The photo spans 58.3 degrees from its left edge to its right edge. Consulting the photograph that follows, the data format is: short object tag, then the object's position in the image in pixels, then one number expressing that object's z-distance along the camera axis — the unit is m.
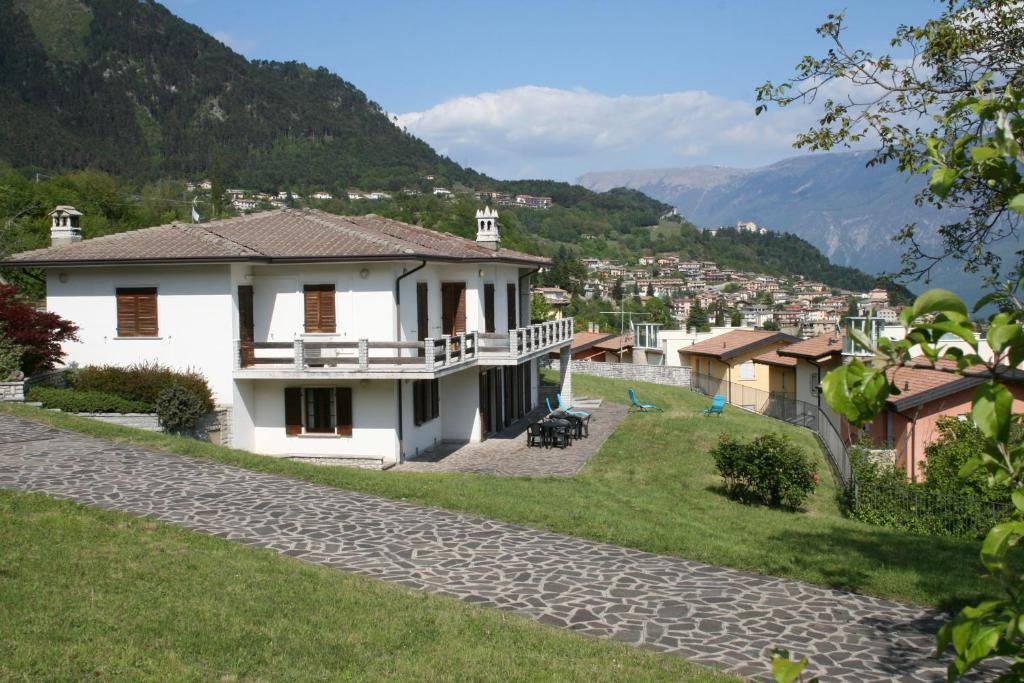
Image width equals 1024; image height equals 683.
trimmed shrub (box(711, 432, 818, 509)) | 19.11
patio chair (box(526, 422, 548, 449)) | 25.78
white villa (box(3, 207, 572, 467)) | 22.22
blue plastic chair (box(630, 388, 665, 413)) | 35.62
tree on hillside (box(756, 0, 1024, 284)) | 12.63
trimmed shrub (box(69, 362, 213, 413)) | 21.77
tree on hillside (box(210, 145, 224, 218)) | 81.06
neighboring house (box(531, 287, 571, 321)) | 89.25
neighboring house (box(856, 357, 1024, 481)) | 25.23
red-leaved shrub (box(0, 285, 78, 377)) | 21.83
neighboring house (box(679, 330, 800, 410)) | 50.56
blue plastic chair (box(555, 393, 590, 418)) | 28.50
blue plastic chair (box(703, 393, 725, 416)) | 37.06
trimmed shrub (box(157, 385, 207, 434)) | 21.06
